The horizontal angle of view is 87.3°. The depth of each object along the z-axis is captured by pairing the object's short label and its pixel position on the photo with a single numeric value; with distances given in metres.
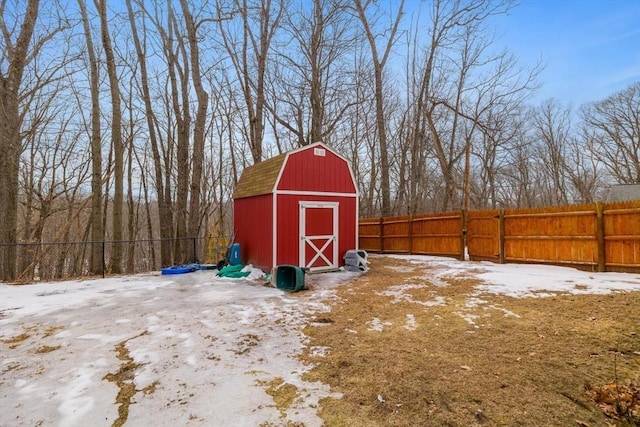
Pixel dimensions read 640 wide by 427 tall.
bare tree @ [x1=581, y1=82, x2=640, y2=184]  27.48
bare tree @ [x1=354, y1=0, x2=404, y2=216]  16.17
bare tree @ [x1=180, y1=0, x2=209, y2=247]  11.67
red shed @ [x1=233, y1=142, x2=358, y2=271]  8.56
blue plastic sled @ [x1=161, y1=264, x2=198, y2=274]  9.21
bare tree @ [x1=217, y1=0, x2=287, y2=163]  13.73
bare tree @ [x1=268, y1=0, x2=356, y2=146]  15.21
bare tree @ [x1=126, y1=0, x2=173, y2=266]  14.35
